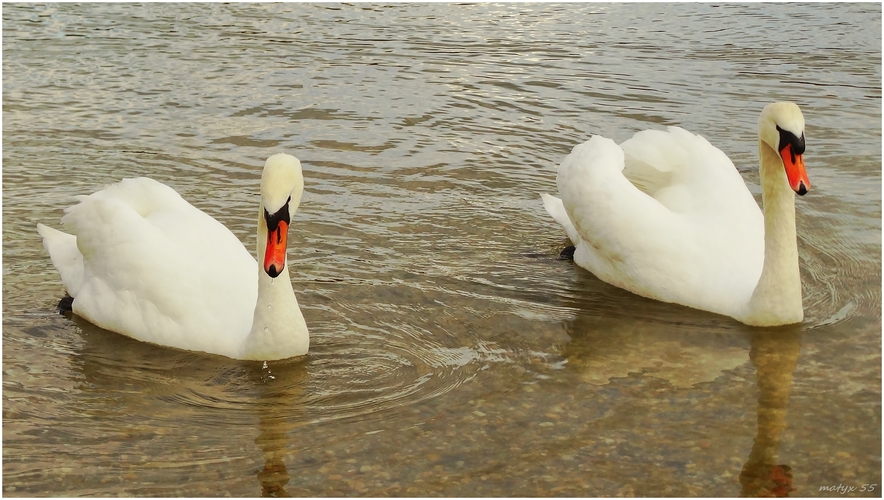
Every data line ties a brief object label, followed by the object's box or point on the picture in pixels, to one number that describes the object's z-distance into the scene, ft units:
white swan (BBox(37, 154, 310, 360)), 19.98
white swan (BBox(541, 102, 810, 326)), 21.59
